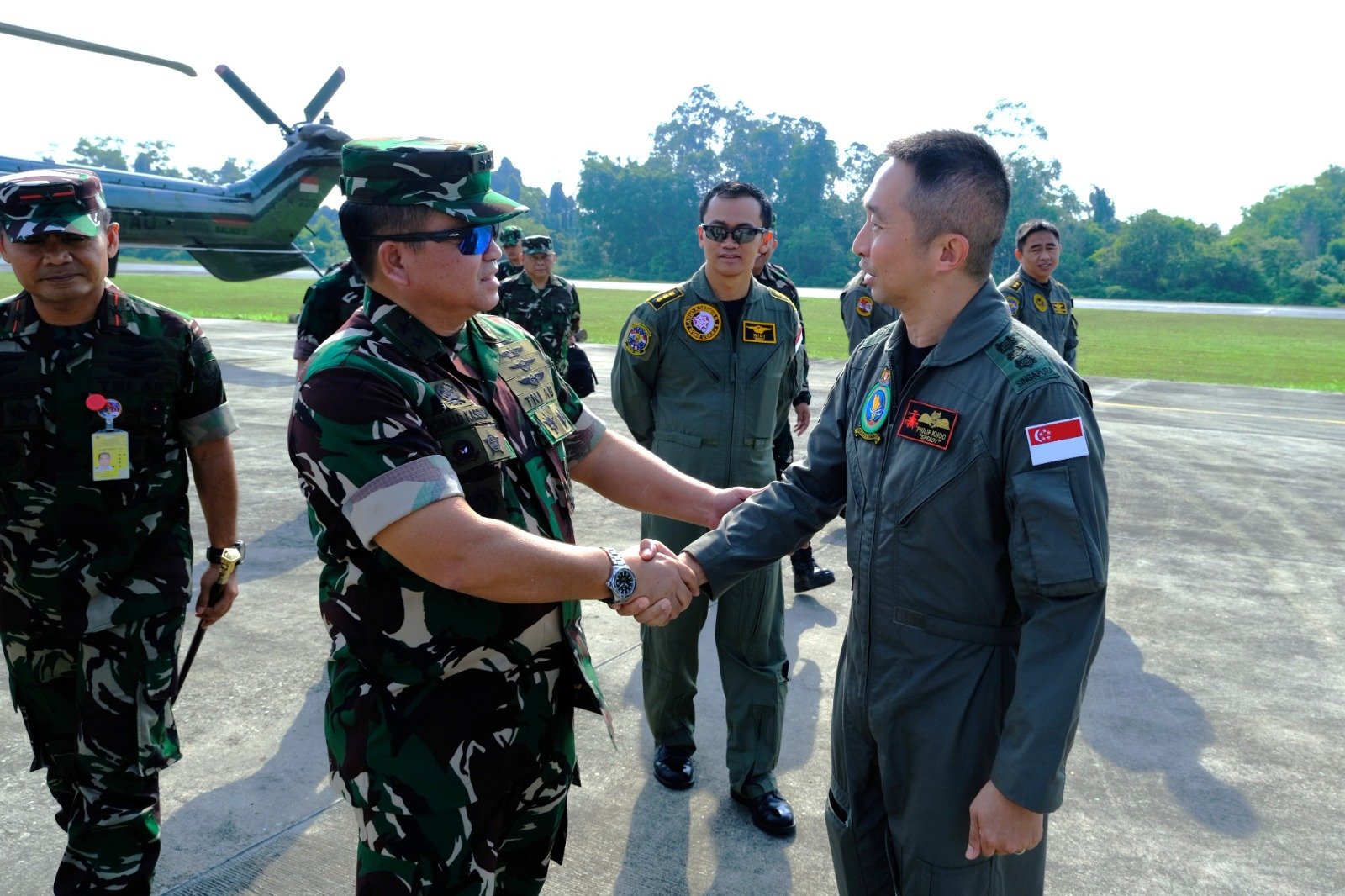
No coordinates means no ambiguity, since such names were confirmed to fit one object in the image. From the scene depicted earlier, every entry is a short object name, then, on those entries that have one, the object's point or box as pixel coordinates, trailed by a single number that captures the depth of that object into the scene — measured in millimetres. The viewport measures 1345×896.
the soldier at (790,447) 5465
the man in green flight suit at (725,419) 3822
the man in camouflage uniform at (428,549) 2047
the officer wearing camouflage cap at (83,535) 2877
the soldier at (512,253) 9148
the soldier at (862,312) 8102
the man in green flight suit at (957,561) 1976
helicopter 20328
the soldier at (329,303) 5531
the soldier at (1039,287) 8273
